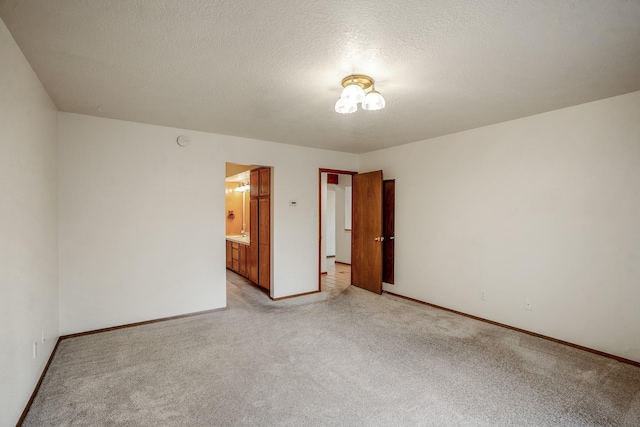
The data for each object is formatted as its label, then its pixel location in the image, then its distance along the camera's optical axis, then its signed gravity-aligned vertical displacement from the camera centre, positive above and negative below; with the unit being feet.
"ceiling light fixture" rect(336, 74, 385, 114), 7.40 +2.97
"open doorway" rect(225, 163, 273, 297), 16.17 -0.74
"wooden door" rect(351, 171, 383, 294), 16.24 -1.13
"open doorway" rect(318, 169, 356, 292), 21.75 -1.45
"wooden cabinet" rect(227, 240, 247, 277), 19.79 -3.13
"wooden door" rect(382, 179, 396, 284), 16.44 -0.91
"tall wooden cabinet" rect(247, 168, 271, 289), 16.04 -0.86
